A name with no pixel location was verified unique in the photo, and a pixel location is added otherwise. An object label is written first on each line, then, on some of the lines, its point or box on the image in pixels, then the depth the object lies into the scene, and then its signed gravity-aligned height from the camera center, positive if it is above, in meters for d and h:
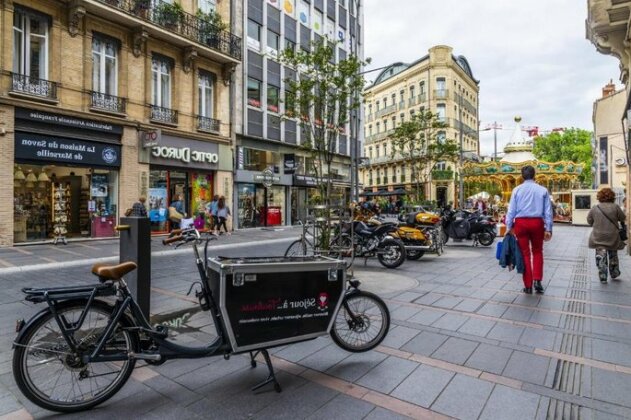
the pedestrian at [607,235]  7.31 -0.48
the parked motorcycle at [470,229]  13.66 -0.71
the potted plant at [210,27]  19.61 +8.91
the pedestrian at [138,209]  12.98 -0.08
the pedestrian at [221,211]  17.73 -0.20
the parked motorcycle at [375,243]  8.80 -0.79
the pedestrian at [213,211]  18.27 -0.19
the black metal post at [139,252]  4.25 -0.49
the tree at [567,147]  59.35 +9.31
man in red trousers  6.13 -0.21
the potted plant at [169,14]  17.64 +8.56
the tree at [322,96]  9.32 +2.64
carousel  36.88 +3.22
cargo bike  2.73 -0.86
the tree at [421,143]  19.39 +3.21
